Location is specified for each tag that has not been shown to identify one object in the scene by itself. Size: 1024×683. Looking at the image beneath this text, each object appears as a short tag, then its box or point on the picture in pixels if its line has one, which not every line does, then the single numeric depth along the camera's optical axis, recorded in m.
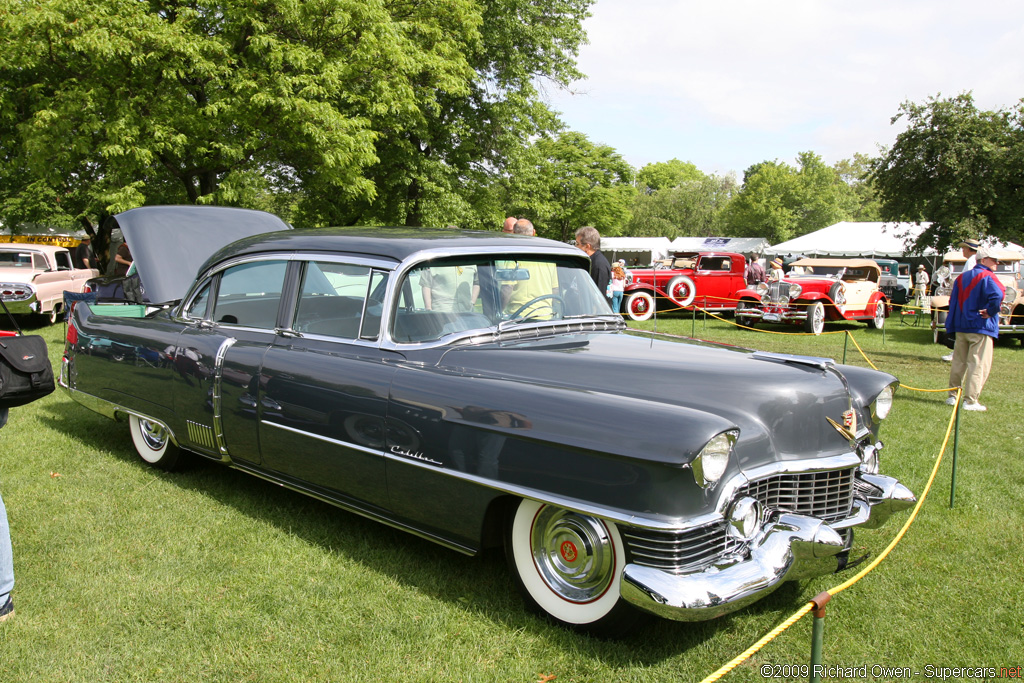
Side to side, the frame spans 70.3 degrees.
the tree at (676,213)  66.94
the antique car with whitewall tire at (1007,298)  13.82
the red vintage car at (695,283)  19.47
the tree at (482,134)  22.83
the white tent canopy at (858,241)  30.98
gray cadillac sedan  2.75
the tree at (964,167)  24.92
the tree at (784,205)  62.03
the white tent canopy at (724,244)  41.12
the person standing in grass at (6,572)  3.14
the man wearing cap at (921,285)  24.91
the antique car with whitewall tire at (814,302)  16.91
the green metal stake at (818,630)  1.99
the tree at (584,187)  47.78
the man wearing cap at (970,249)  8.20
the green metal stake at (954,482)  4.77
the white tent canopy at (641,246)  43.22
